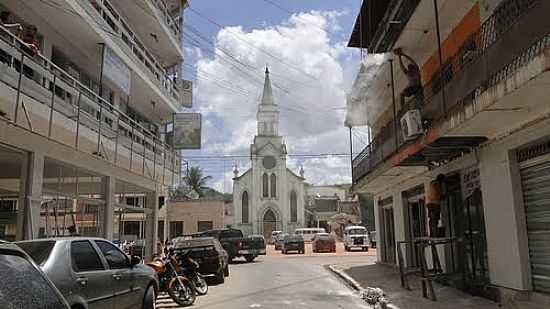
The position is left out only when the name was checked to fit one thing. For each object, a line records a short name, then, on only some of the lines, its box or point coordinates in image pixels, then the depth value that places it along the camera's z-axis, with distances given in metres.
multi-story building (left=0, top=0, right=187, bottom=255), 10.81
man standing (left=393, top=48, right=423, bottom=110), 13.22
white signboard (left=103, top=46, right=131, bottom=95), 15.96
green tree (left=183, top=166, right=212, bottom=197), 70.19
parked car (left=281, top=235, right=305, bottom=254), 39.72
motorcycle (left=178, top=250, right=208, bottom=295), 13.62
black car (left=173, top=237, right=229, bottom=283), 16.97
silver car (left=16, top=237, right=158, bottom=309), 6.41
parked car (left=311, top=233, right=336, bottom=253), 40.59
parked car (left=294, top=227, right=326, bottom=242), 57.56
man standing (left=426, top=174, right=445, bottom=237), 13.17
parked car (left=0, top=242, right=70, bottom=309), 2.78
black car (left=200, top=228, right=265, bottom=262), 28.70
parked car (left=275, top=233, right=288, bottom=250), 44.39
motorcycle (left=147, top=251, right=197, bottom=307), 12.00
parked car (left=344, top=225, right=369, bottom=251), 41.66
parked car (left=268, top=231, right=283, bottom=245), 62.20
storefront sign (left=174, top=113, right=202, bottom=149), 24.28
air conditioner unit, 11.69
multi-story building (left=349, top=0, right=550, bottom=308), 7.71
